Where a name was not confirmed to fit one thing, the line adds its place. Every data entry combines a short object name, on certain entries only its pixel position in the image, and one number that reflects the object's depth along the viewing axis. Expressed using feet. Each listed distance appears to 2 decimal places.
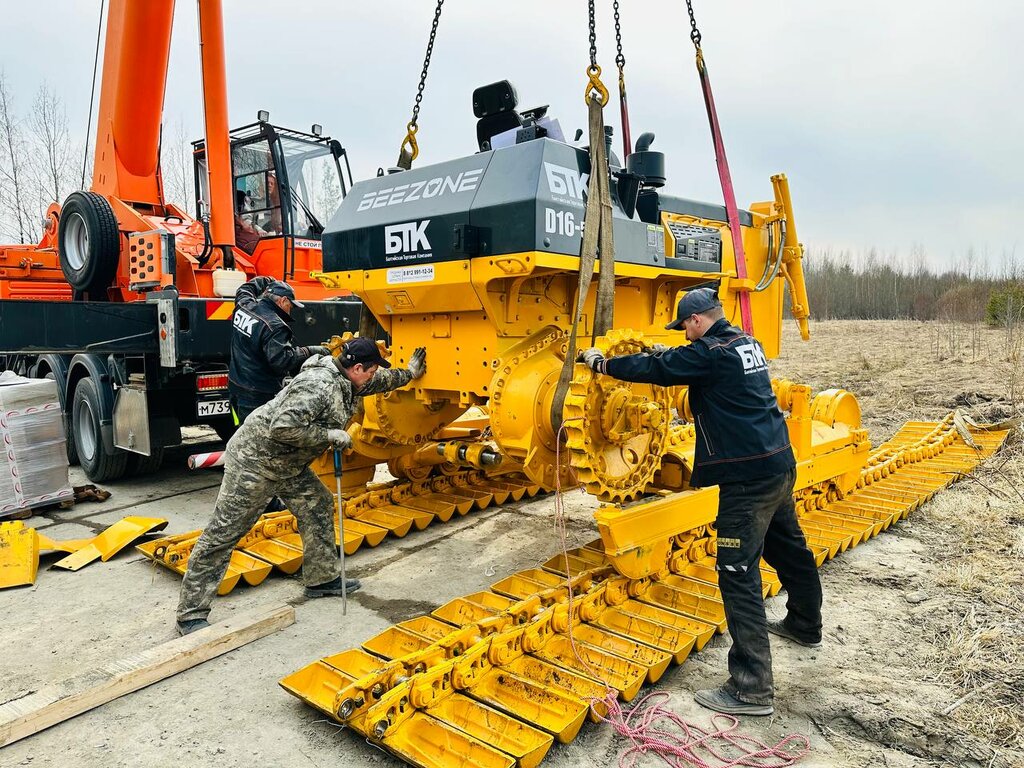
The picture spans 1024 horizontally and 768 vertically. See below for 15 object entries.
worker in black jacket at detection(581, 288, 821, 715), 10.95
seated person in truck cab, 26.40
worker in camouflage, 12.91
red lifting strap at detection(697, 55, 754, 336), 15.67
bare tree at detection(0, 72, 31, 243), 64.90
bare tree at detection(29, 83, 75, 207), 67.87
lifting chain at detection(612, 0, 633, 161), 15.86
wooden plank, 9.78
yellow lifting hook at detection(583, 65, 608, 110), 12.27
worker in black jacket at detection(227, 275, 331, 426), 17.13
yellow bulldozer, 10.37
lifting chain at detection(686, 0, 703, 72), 14.43
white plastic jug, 22.14
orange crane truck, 20.68
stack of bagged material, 19.07
